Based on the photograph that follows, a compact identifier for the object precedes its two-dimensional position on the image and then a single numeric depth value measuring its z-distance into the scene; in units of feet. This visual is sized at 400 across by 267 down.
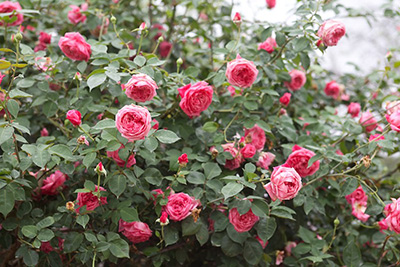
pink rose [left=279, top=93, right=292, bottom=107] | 4.60
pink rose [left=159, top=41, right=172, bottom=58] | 6.17
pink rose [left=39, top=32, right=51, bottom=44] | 5.23
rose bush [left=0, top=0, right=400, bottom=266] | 3.55
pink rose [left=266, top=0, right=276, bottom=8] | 5.81
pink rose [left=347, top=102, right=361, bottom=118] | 5.61
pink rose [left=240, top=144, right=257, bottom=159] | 4.08
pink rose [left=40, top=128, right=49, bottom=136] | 4.61
